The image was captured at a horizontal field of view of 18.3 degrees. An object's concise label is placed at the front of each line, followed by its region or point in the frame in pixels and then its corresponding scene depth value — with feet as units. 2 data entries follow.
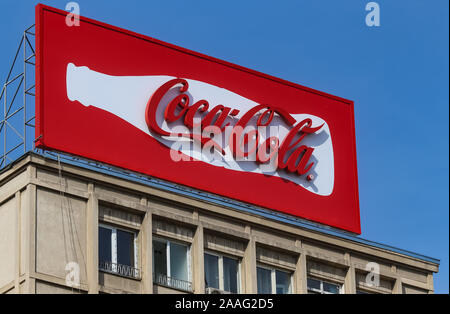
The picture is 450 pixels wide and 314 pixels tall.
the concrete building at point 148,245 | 163.43
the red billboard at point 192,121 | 175.94
